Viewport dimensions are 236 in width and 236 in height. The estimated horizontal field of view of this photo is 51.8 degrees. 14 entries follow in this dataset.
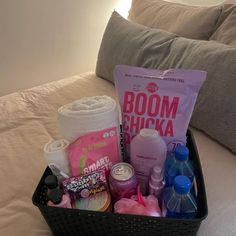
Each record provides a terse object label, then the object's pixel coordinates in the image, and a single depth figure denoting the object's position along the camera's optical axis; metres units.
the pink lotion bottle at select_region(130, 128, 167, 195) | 0.58
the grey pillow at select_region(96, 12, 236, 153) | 0.76
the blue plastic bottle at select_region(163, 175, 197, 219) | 0.50
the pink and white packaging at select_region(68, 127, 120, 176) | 0.58
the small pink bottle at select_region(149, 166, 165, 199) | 0.57
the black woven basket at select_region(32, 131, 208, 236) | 0.50
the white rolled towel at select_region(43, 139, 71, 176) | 0.57
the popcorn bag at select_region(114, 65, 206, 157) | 0.59
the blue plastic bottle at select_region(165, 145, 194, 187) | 0.57
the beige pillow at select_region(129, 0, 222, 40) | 1.08
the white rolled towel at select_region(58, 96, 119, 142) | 0.57
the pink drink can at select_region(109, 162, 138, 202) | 0.56
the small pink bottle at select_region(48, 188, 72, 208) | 0.51
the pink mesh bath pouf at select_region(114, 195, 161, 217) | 0.52
